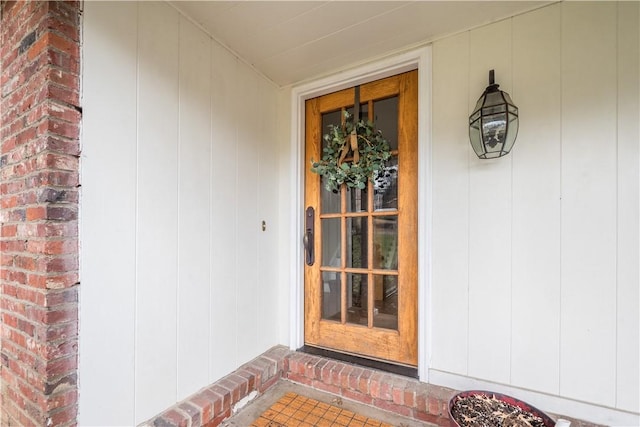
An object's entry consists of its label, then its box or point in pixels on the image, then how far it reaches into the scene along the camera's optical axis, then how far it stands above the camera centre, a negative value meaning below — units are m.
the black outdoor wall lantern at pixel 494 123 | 1.52 +0.47
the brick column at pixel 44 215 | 1.09 -0.01
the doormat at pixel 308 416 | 1.60 -1.15
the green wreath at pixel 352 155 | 1.95 +0.39
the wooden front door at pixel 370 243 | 1.89 -0.21
